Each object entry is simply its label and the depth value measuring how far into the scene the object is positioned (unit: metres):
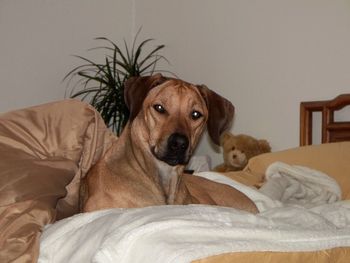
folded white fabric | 2.31
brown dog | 1.75
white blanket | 1.02
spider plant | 3.90
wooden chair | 3.04
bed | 1.04
